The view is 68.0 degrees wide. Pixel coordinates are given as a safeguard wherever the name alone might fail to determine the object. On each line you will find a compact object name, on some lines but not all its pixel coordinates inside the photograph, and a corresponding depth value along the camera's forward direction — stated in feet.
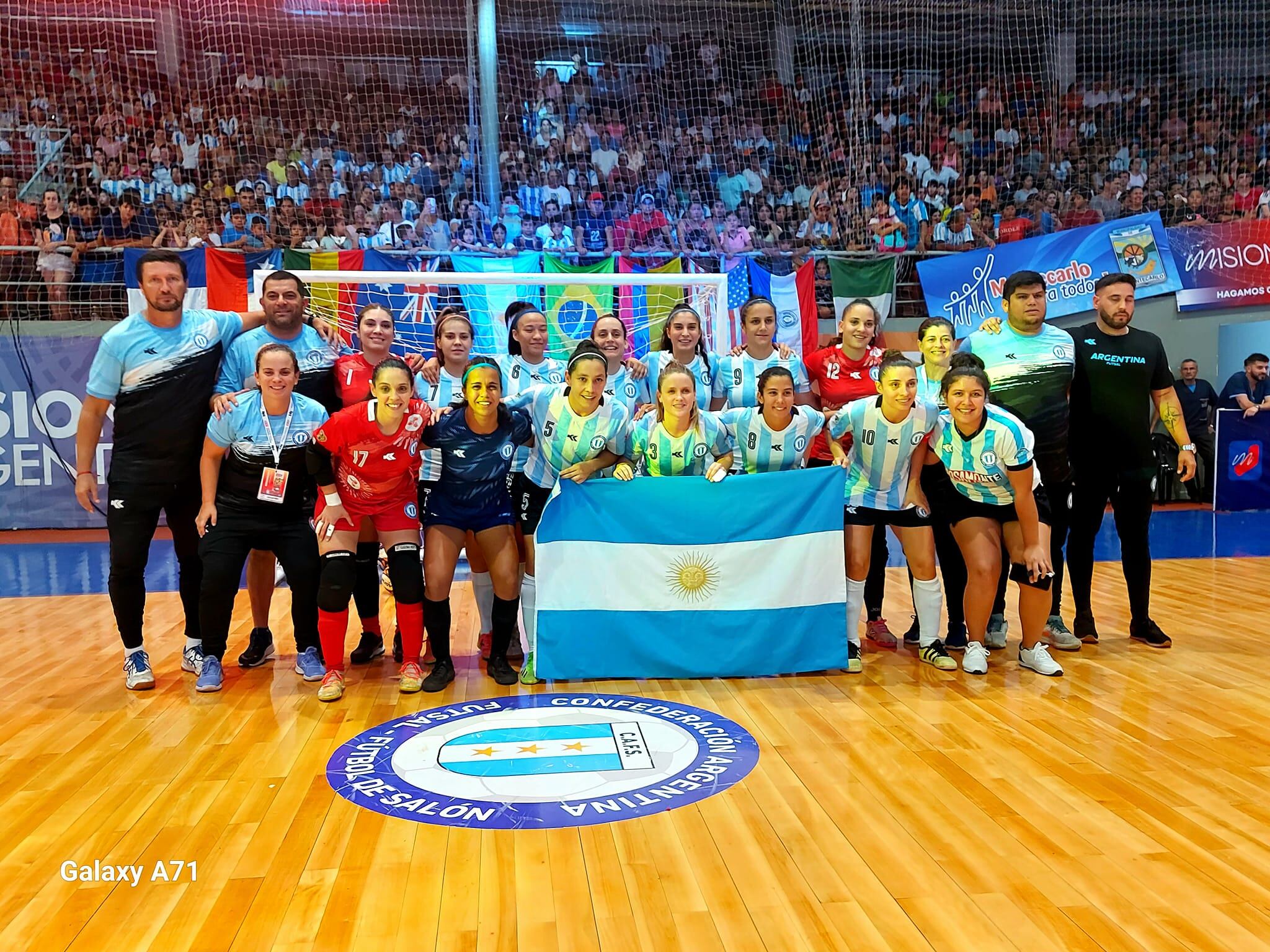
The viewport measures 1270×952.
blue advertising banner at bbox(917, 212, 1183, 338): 37.52
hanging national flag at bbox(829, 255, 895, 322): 39.29
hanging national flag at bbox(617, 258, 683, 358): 36.04
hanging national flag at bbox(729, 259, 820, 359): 37.19
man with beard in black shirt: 16.11
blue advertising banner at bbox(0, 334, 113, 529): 33.63
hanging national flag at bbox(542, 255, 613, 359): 35.76
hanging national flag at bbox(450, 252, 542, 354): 34.88
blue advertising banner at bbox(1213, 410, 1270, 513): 35.81
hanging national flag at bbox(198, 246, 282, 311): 33.63
